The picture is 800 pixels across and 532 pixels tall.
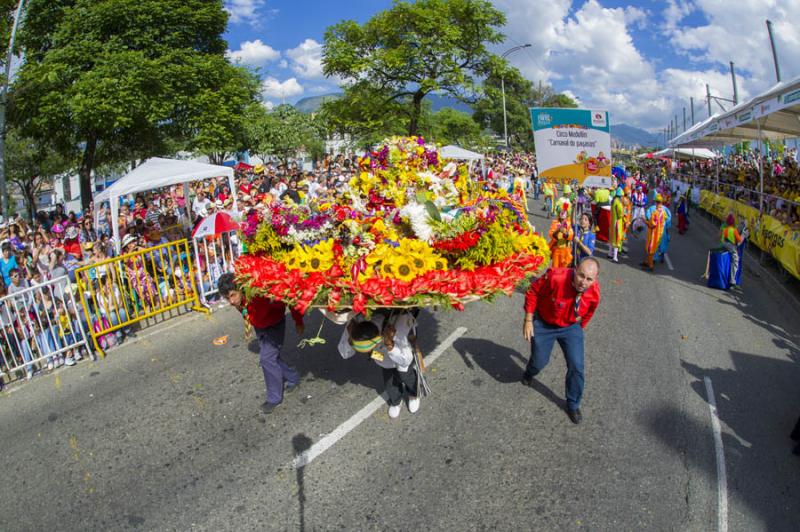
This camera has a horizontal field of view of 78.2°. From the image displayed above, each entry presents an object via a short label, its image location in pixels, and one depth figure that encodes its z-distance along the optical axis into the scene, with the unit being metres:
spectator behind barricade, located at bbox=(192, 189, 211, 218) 13.71
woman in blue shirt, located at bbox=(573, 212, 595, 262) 9.94
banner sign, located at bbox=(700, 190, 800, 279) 9.70
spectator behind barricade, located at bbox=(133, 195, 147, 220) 14.52
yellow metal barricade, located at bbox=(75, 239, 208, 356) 7.39
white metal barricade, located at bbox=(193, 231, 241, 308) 9.12
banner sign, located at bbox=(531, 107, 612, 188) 9.39
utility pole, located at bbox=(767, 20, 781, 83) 22.80
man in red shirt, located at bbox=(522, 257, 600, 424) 4.81
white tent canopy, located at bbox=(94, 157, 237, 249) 10.04
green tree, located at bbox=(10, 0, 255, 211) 17.34
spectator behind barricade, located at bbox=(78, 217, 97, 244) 13.42
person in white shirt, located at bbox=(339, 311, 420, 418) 4.57
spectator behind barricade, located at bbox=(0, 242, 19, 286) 8.93
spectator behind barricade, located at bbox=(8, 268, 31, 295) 7.27
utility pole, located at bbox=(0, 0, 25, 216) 13.36
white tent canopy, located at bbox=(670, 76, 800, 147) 9.24
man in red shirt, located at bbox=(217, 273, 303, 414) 4.97
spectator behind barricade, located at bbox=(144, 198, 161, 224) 13.81
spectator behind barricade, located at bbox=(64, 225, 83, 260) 10.06
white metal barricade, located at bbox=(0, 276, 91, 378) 6.71
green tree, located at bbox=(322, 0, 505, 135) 23.27
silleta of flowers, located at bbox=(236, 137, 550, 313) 3.89
